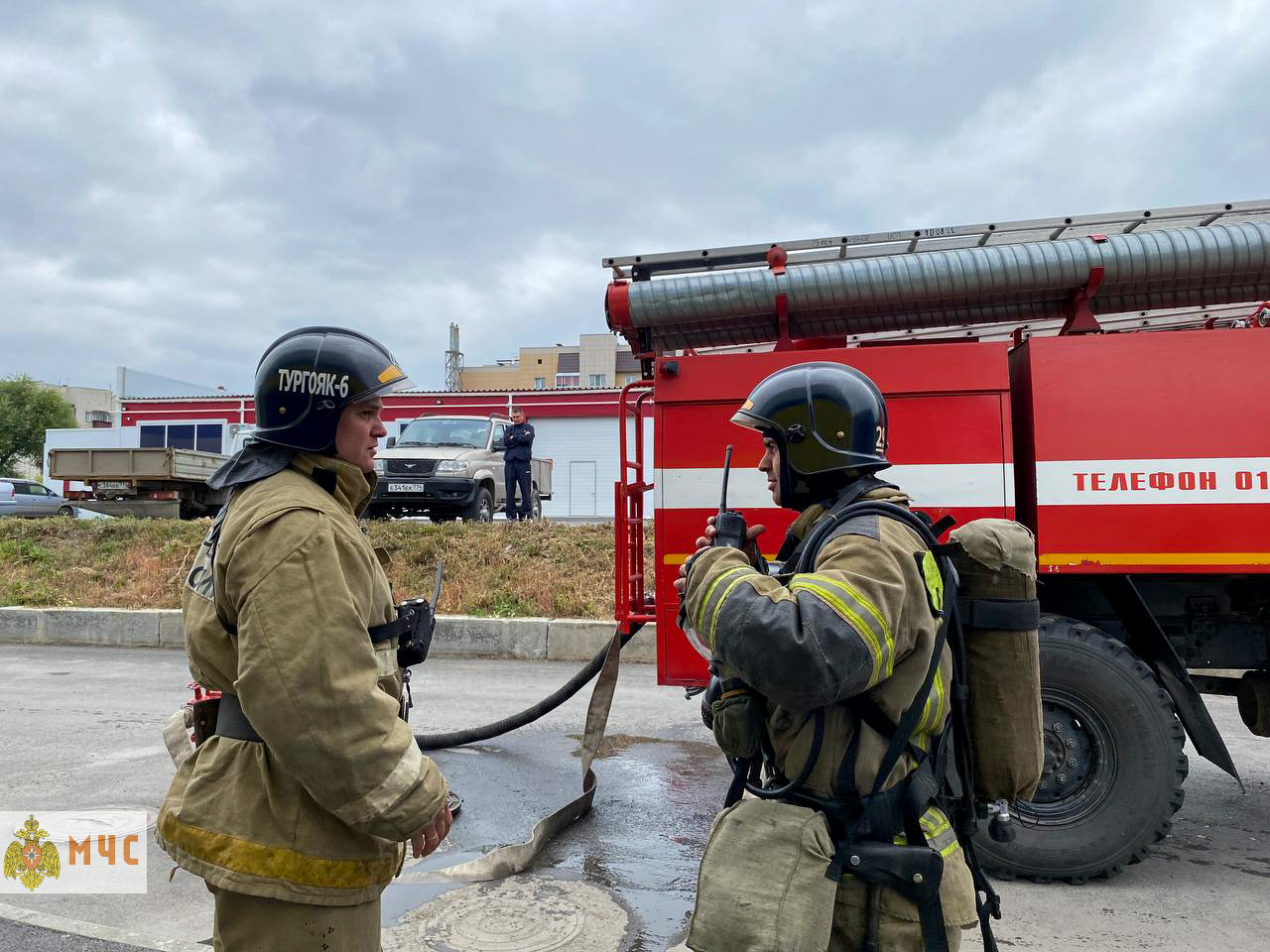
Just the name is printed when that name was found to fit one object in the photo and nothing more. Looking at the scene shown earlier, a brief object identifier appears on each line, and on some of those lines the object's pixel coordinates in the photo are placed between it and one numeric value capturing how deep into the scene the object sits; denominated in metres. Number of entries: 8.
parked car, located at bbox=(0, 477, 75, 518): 23.67
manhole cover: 3.14
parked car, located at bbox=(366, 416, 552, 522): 12.52
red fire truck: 3.87
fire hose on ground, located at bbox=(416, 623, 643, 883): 3.71
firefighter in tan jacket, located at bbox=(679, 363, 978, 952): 1.67
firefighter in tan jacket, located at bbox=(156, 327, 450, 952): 1.60
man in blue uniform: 13.52
